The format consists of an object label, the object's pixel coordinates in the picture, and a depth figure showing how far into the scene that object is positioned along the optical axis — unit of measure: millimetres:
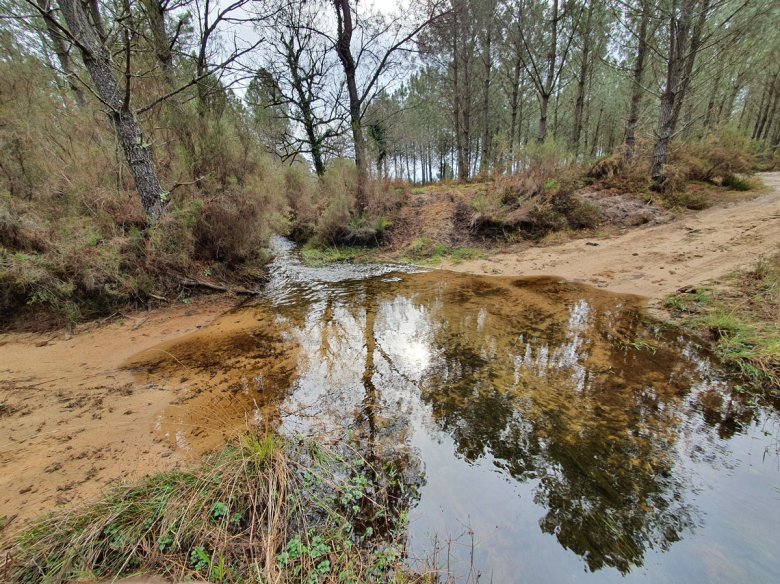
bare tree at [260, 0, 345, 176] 10930
